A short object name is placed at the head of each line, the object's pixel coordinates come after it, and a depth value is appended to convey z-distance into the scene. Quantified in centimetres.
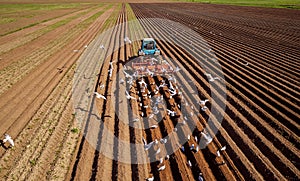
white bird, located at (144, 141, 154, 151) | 711
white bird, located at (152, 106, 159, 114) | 901
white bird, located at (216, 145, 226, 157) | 675
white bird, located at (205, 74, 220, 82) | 1214
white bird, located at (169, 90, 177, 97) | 1043
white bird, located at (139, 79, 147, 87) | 1108
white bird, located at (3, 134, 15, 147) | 736
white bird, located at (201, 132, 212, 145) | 734
